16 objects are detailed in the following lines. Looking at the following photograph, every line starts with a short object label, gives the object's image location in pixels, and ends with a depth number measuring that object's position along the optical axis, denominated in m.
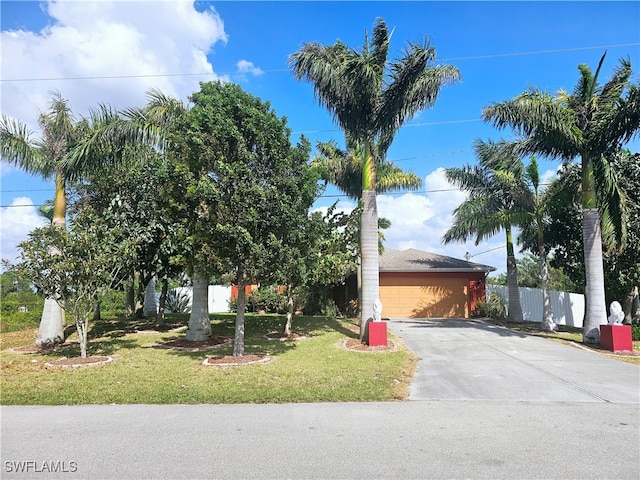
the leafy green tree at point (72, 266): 9.59
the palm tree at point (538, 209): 16.05
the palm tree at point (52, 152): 11.94
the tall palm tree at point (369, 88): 12.33
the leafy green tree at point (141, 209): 12.24
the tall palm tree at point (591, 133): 12.68
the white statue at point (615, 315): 11.83
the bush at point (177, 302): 24.92
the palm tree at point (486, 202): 17.72
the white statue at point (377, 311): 11.92
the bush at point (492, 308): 20.58
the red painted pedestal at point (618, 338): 11.52
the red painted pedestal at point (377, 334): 11.73
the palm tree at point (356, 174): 18.70
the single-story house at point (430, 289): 21.53
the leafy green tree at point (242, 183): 8.88
